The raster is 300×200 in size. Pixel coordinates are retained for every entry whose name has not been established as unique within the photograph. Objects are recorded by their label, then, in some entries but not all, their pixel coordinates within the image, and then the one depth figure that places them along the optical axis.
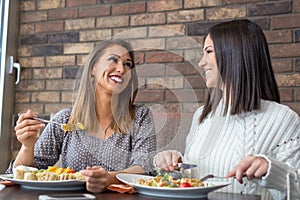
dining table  1.16
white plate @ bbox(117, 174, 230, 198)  1.15
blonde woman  1.79
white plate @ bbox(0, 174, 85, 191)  1.26
